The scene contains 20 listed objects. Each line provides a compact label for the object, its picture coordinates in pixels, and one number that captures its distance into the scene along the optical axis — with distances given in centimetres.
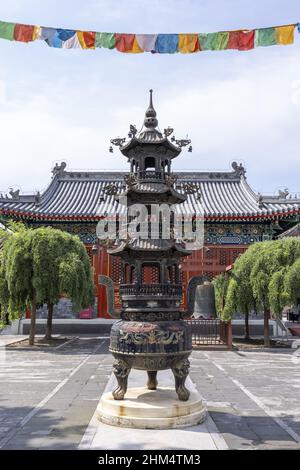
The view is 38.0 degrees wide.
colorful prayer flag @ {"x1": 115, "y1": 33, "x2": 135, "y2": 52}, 955
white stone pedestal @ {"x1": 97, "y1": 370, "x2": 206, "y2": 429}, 709
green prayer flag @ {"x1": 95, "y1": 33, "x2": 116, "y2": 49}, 954
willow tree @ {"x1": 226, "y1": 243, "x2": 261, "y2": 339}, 1977
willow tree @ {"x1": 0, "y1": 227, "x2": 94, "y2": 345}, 1875
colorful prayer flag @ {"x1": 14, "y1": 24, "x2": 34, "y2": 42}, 915
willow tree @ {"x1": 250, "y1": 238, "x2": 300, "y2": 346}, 1794
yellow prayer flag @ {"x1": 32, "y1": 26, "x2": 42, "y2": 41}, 930
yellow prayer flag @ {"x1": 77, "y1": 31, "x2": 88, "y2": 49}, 949
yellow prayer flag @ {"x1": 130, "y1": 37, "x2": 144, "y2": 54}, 960
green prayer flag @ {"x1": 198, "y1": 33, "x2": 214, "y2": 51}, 934
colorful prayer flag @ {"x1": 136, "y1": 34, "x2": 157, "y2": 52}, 954
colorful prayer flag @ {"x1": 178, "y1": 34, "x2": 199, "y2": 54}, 944
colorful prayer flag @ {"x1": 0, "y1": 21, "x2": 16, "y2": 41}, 906
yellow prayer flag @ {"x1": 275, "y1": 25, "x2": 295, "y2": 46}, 897
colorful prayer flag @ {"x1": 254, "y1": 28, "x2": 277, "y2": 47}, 910
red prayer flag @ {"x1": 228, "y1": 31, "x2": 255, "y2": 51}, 920
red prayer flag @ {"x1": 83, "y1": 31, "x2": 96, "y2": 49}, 949
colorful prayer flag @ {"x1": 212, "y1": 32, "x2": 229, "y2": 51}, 927
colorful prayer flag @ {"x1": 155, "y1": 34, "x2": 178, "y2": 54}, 949
